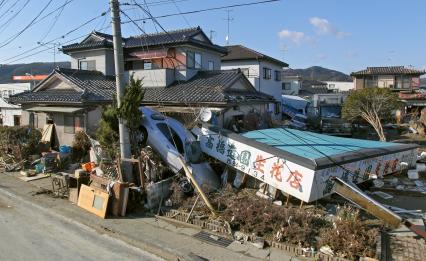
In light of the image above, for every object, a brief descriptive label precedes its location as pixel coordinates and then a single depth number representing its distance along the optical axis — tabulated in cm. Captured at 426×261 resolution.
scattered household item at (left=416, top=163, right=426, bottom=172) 1563
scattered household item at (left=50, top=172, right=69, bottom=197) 1376
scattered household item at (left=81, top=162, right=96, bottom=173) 1450
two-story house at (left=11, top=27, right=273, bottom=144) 1856
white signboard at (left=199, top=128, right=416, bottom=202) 1080
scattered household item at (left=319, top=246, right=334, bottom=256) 841
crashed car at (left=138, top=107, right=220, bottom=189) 1318
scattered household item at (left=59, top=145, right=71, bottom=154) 1773
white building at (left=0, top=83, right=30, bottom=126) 2957
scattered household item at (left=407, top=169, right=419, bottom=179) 1506
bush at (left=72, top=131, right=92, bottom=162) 1838
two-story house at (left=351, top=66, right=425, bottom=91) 4856
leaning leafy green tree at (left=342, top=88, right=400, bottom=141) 2422
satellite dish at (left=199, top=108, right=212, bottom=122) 1464
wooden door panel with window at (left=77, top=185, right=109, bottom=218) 1157
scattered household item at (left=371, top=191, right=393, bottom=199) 1277
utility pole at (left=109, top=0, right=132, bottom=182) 1236
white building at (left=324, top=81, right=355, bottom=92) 7748
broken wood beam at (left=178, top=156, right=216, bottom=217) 1080
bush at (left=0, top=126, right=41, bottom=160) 1858
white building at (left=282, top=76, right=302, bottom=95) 5334
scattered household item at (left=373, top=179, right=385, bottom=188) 1386
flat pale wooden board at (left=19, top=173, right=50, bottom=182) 1623
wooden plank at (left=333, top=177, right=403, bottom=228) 912
